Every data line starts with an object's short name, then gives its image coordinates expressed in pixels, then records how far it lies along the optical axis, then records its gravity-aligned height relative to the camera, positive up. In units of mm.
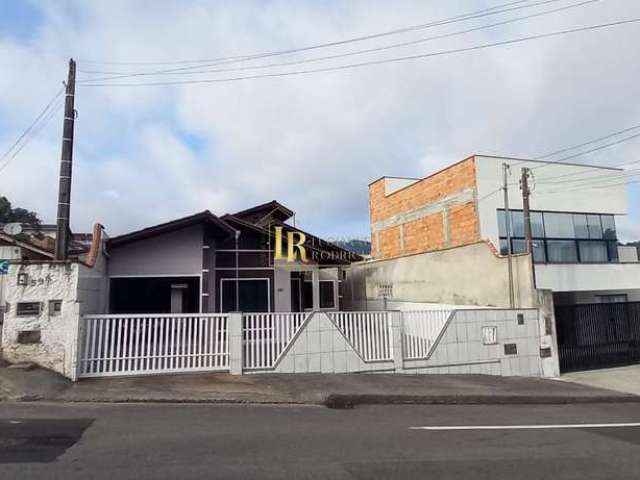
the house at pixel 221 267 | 15242 +1783
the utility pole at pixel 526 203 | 15739 +3452
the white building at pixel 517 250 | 15531 +2657
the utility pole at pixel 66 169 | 10125 +3270
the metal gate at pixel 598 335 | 15164 -957
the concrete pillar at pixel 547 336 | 13984 -857
